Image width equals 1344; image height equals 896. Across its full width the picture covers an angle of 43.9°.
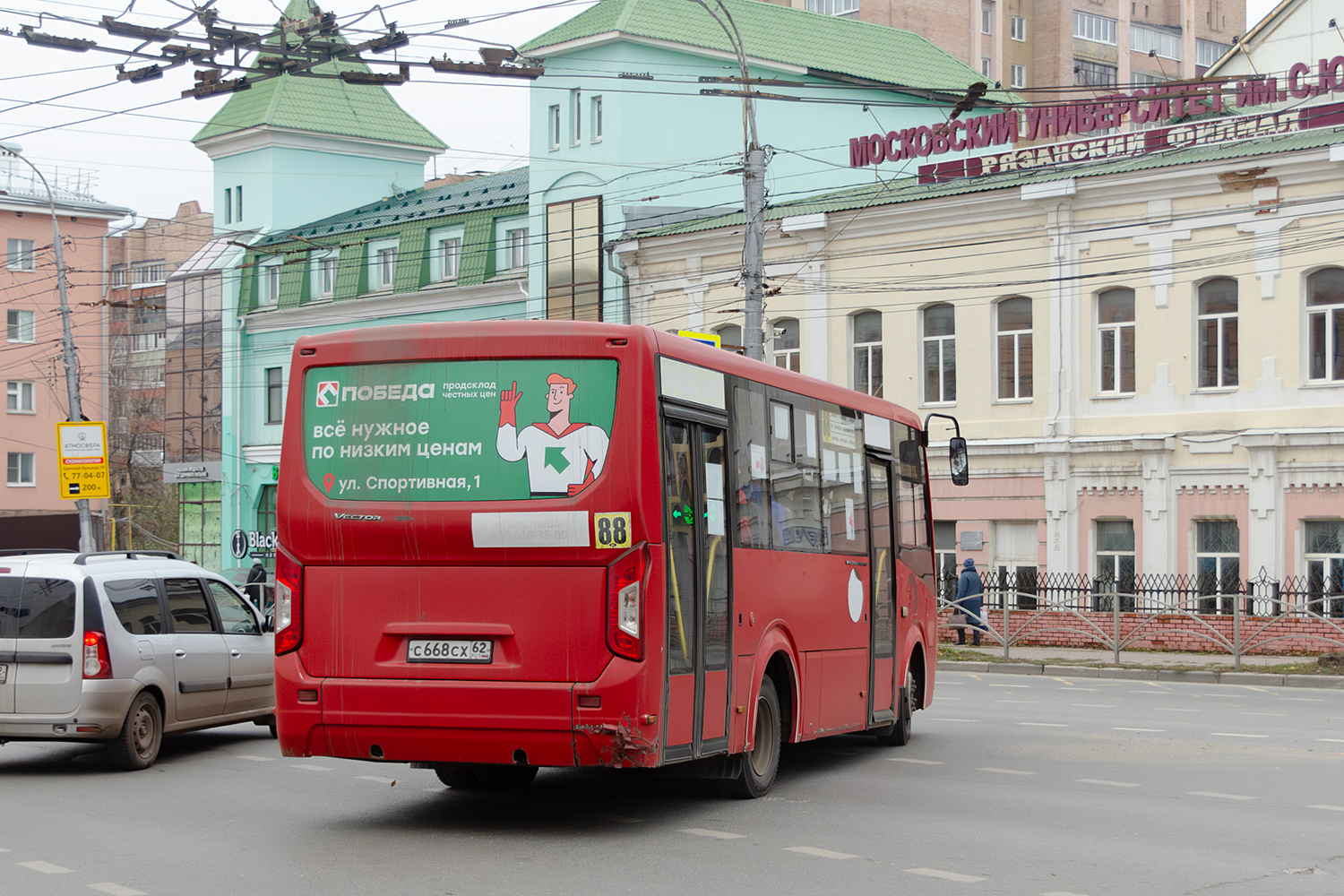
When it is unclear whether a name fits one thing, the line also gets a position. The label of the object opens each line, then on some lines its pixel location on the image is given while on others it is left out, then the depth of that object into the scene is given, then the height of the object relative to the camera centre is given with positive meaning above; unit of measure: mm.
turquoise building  39688 +9080
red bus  9508 -118
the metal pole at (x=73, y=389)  34875 +3055
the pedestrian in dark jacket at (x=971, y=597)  28572 -1207
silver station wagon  12430 -931
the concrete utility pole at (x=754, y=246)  22859 +3915
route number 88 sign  9492 -19
